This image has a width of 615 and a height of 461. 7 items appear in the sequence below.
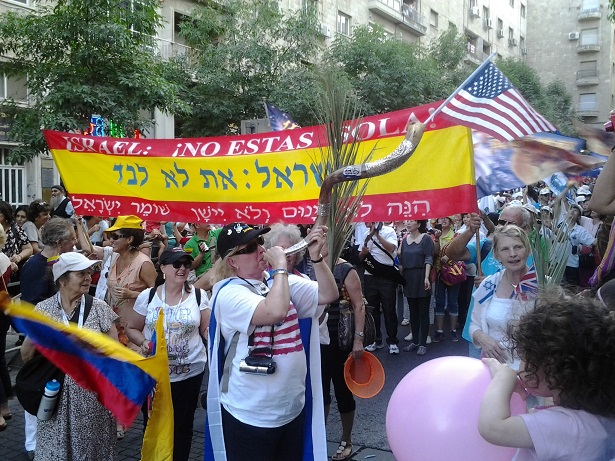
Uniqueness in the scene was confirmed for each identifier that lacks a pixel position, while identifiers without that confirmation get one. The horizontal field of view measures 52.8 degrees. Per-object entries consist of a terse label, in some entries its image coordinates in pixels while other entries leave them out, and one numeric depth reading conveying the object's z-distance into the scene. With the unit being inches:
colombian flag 107.0
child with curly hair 71.2
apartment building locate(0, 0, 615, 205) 777.6
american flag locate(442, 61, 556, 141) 171.0
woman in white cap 140.6
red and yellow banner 172.7
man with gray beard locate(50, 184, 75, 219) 368.8
